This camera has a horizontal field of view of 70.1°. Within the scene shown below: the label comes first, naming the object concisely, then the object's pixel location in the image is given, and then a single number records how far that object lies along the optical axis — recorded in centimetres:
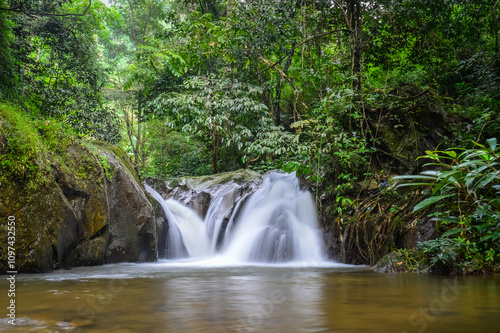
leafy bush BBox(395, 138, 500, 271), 371
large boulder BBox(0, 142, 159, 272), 461
